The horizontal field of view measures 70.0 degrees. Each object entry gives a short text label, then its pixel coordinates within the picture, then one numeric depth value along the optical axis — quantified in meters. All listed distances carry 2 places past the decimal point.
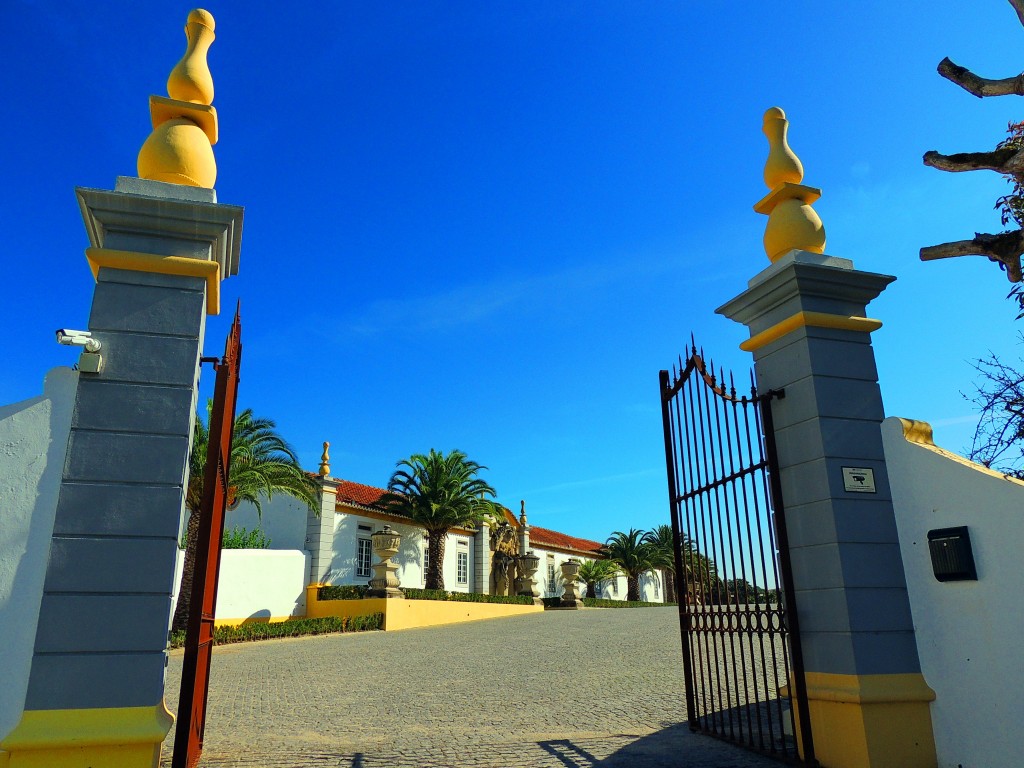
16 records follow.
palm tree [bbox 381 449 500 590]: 27.70
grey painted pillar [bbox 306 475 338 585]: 24.73
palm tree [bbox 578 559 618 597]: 38.38
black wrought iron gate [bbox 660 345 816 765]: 5.21
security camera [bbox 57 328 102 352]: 4.30
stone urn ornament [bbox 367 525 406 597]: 21.97
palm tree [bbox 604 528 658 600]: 42.44
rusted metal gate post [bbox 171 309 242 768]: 4.04
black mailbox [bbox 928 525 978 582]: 4.72
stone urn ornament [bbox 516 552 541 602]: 33.06
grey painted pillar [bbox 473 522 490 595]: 32.47
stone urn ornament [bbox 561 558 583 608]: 31.05
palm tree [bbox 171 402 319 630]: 19.23
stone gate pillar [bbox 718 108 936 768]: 4.91
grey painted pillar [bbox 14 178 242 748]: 4.07
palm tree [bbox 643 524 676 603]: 42.78
